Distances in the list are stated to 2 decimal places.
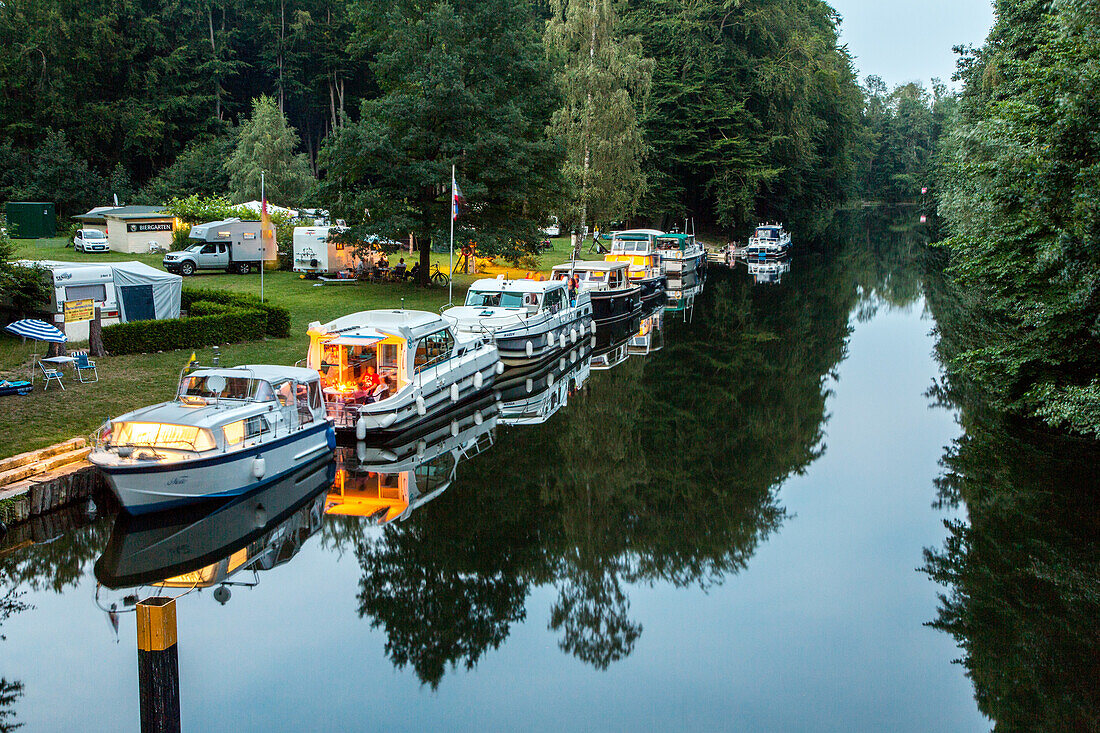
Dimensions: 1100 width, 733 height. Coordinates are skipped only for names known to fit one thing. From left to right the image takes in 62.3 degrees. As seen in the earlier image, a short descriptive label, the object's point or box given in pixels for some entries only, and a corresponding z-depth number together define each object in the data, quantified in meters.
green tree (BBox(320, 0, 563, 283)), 37.19
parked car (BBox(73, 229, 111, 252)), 48.00
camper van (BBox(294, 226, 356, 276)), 42.56
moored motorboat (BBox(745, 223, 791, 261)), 66.88
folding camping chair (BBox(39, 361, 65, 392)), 19.93
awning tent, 26.53
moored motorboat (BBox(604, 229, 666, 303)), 44.75
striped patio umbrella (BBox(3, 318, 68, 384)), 20.09
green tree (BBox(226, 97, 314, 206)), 63.34
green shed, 54.78
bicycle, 41.91
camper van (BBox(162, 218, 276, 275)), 42.81
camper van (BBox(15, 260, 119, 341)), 25.33
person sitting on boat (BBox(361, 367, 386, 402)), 20.70
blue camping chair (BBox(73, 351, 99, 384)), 21.18
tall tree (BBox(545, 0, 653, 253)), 52.75
